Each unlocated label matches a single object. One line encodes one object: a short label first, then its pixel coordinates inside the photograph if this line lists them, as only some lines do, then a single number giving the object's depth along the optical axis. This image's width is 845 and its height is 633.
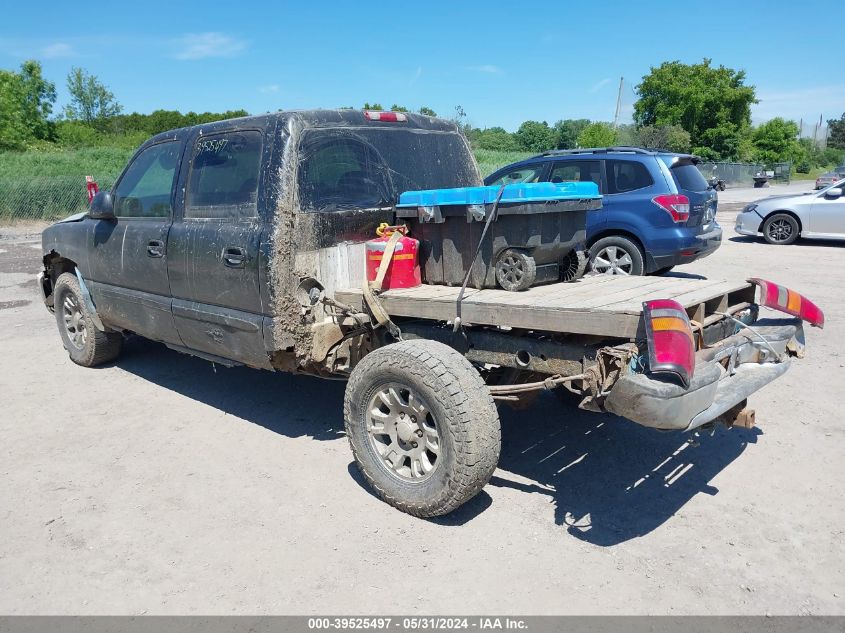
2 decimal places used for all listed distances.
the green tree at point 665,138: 44.47
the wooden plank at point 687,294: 3.12
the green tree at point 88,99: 70.12
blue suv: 8.79
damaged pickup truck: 3.08
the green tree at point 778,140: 57.75
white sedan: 13.78
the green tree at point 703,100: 52.19
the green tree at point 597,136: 42.29
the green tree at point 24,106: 42.81
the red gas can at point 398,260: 3.94
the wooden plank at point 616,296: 3.16
